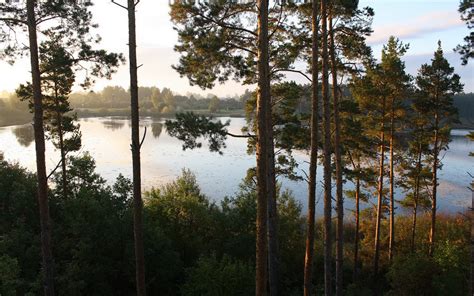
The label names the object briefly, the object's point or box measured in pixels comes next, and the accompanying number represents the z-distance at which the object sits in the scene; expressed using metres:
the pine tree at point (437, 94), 18.89
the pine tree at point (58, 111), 16.22
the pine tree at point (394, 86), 18.86
